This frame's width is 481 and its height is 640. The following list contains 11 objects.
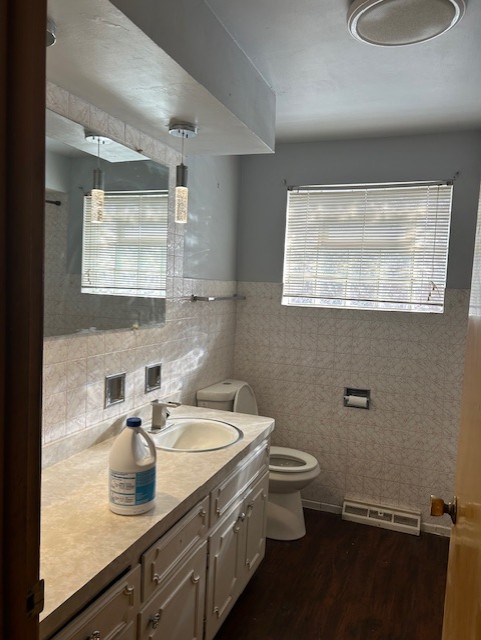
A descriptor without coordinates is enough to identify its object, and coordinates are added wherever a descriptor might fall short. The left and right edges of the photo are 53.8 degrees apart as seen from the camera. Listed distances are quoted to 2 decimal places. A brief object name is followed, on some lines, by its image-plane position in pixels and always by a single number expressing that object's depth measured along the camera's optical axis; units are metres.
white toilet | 2.71
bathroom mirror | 1.66
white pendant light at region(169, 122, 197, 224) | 1.97
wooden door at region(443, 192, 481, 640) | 0.81
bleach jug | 1.35
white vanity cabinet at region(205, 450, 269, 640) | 1.81
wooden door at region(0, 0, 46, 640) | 0.54
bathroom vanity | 1.10
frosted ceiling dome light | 1.49
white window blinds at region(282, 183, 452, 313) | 2.91
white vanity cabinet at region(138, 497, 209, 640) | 1.35
